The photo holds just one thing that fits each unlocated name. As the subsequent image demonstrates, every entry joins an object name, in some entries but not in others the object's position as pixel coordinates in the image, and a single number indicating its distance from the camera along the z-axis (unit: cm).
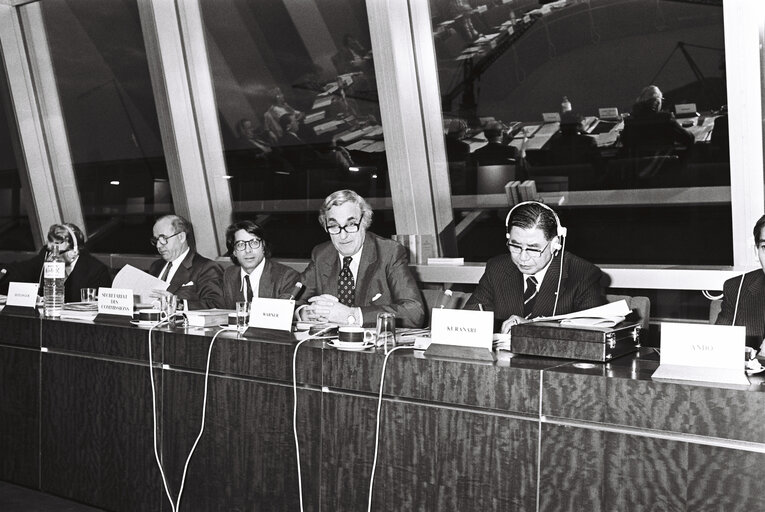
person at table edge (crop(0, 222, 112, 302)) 440
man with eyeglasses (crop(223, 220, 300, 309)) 353
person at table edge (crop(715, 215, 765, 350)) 237
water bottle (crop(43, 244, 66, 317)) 327
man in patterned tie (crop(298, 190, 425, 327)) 305
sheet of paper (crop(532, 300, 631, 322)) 223
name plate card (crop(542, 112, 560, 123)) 384
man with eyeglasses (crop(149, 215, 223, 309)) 378
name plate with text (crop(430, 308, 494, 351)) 206
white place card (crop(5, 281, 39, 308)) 328
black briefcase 200
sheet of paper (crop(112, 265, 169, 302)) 329
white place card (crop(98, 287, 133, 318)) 292
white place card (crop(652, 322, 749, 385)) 176
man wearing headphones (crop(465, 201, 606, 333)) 264
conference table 171
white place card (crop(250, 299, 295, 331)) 247
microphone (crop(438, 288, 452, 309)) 327
